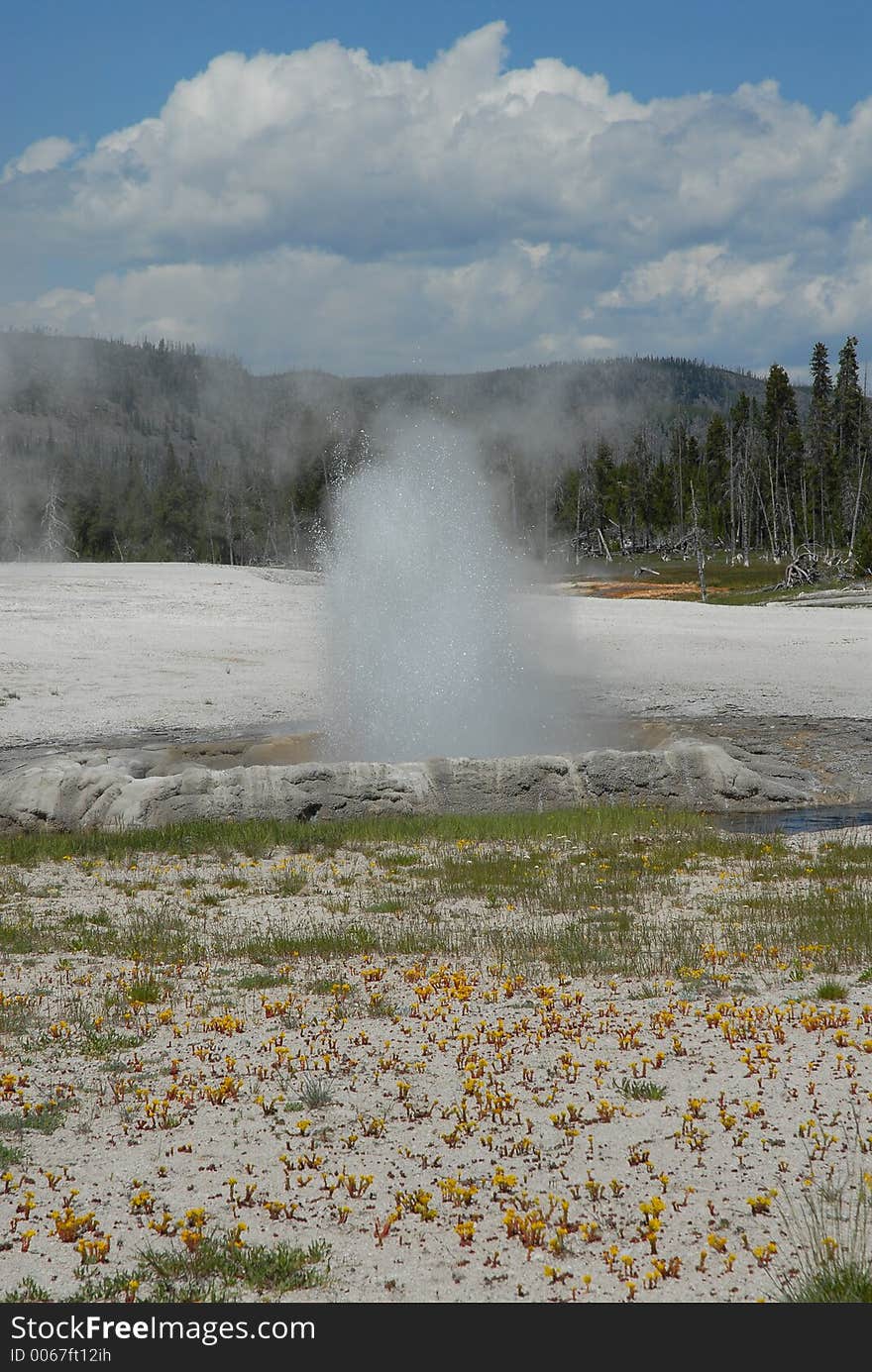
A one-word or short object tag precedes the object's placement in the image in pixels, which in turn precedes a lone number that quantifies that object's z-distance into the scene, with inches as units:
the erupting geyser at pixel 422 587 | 1048.2
